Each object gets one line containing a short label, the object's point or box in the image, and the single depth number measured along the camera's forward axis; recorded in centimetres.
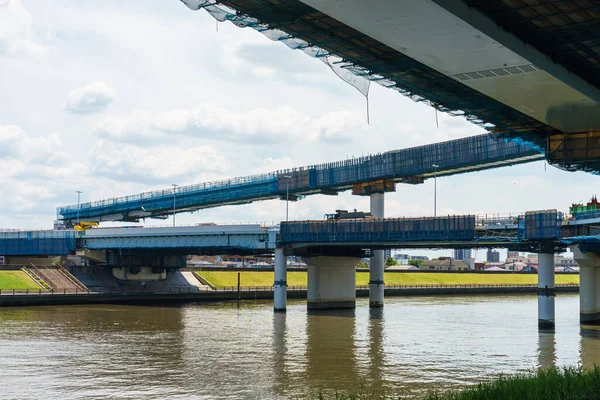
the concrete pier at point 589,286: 8419
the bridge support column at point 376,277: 10738
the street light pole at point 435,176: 10359
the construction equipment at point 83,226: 13406
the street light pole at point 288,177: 12636
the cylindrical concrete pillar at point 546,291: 7394
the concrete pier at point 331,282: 9950
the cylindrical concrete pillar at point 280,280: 9431
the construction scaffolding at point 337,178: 10494
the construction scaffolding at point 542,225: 7488
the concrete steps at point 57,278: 11194
